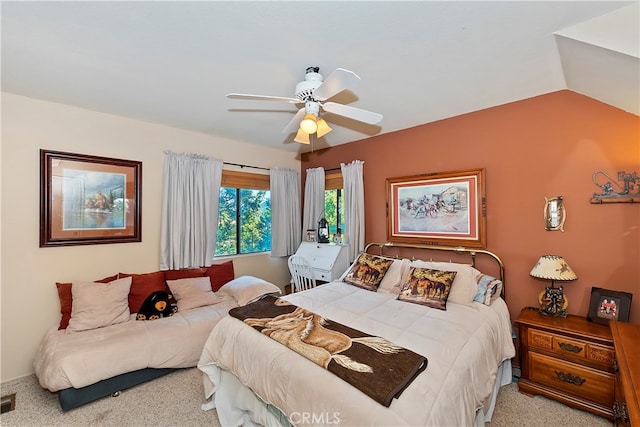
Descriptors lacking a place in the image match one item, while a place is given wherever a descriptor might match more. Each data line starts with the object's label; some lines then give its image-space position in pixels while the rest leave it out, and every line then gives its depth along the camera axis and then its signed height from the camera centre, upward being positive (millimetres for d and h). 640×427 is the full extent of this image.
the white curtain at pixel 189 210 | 3354 +80
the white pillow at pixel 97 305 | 2559 -854
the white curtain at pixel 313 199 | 4414 +270
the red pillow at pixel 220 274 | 3570 -767
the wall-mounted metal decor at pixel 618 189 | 2117 +189
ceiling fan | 1649 +798
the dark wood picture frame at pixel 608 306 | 2078 -721
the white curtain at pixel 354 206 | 3820 +123
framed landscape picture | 2678 +187
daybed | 2154 -1049
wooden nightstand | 1965 -1130
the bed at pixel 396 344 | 1294 -847
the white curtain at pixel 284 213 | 4387 +40
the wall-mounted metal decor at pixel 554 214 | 2420 -8
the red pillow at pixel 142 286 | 2965 -780
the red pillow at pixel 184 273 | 3272 -695
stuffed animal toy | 2834 -958
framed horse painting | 2908 +62
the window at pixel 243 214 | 4008 +27
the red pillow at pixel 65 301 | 2613 -808
